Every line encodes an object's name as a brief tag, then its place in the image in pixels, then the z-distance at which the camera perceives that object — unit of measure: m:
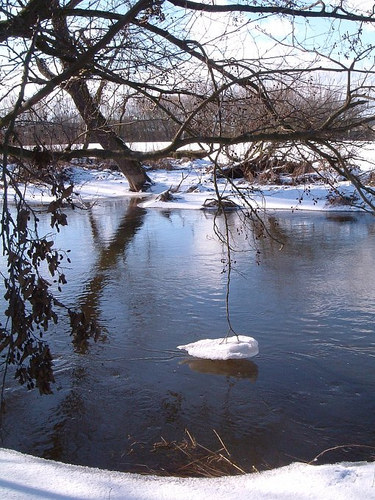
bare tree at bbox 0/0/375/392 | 3.65
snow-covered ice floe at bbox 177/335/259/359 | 6.12
